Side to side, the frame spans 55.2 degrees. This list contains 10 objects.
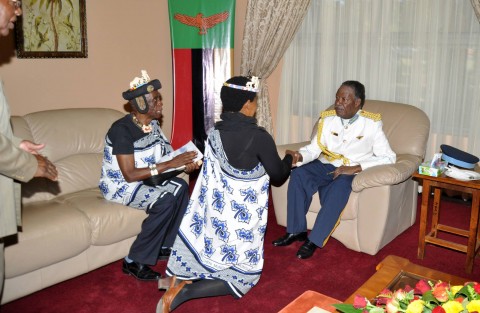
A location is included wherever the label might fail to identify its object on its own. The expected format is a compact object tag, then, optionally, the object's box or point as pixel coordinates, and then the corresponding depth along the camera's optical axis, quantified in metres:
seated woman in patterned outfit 2.76
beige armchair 2.97
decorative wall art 3.71
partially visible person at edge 1.81
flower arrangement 1.21
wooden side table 2.70
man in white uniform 3.05
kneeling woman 2.37
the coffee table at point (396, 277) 1.87
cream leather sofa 2.44
